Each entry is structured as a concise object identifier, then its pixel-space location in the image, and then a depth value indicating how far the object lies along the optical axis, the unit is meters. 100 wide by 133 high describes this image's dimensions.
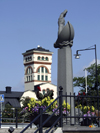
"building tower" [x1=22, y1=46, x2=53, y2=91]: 117.00
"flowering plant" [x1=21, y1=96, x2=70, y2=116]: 11.62
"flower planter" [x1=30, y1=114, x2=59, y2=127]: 10.29
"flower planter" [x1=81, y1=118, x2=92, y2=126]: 9.47
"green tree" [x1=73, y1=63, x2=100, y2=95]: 63.26
